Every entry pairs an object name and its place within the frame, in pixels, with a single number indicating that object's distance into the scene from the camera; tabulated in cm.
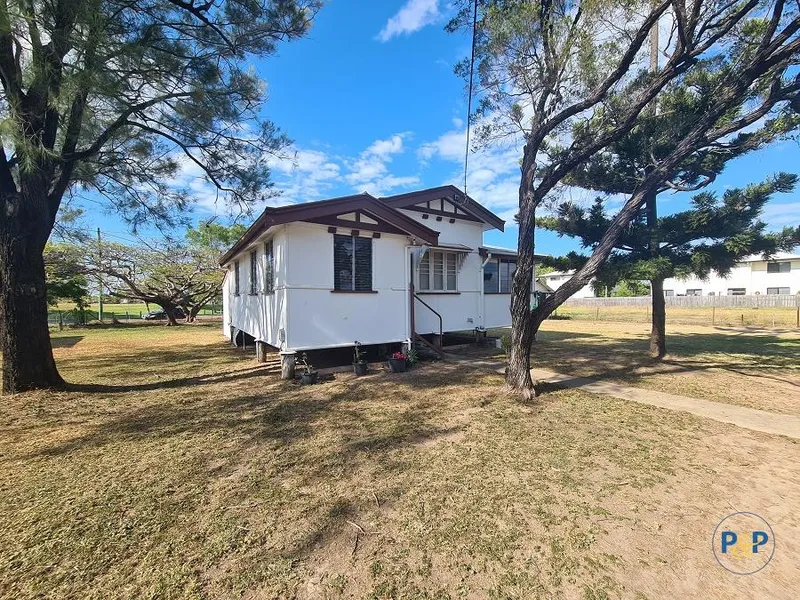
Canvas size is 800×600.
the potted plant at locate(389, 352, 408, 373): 802
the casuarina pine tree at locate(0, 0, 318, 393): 488
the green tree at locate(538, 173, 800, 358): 856
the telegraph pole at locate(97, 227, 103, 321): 2225
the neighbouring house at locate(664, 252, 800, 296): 3123
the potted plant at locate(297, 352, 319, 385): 695
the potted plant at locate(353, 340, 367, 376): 771
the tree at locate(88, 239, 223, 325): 2311
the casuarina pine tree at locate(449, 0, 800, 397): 537
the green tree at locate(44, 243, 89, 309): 2073
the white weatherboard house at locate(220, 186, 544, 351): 736
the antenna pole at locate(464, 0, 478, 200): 616
